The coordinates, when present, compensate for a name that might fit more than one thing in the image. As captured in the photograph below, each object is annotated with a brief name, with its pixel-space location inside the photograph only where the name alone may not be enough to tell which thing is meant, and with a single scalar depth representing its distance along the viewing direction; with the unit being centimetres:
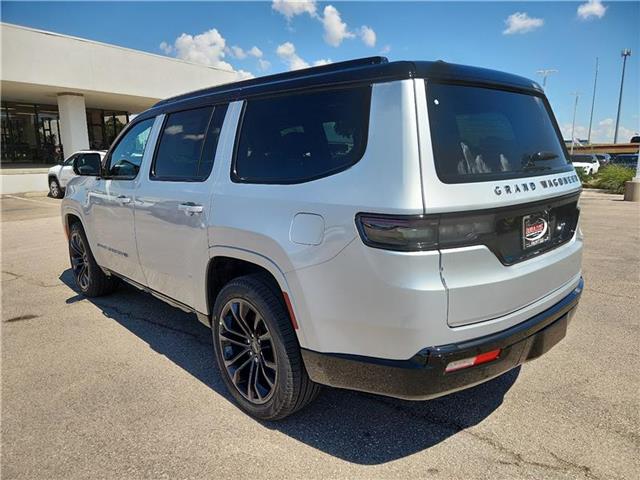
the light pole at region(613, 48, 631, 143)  5768
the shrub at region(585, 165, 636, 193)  1858
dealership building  1766
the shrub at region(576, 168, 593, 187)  2173
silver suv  205
